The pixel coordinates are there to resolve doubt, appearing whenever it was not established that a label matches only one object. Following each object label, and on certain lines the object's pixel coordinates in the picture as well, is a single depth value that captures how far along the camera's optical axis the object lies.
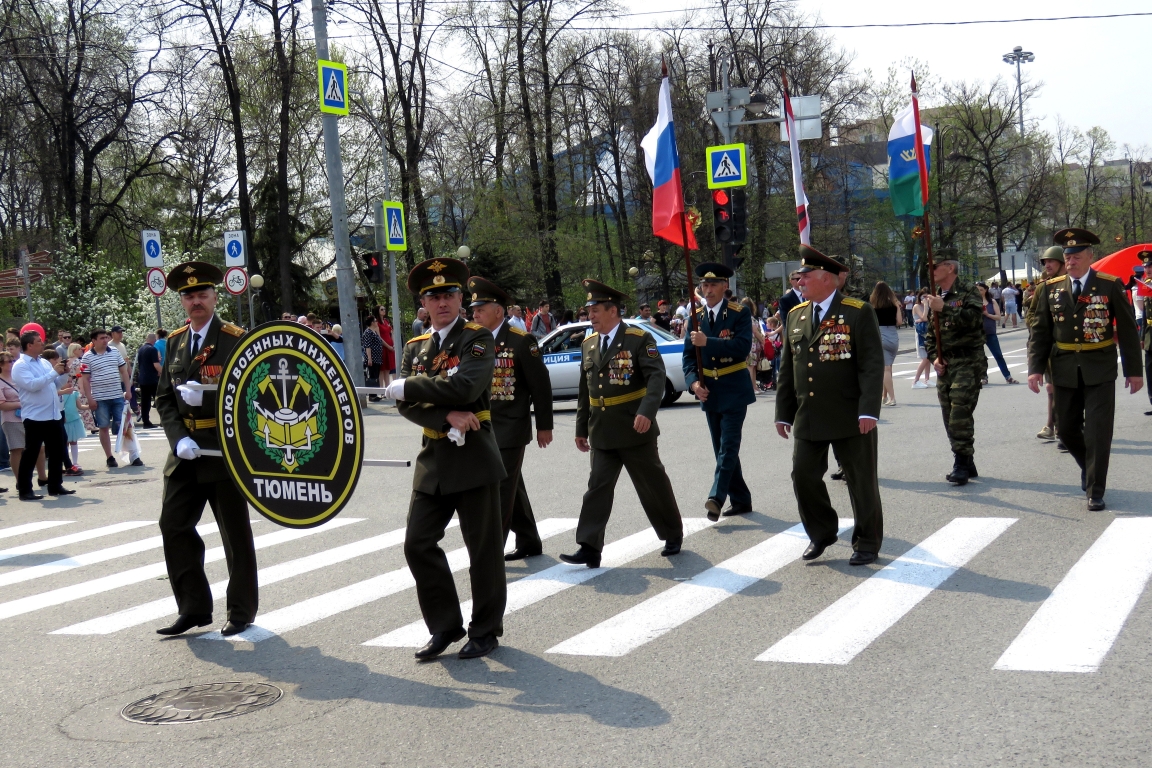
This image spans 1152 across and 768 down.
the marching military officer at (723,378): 9.04
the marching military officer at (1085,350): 8.50
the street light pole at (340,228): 21.52
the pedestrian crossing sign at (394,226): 23.39
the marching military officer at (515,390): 7.70
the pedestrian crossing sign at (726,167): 20.12
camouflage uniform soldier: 10.03
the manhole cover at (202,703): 5.03
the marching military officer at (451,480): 5.62
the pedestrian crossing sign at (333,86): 20.70
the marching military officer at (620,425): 7.74
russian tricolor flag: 10.27
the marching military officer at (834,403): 7.20
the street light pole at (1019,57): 80.81
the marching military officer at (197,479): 6.30
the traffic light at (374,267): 23.20
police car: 20.42
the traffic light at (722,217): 19.34
